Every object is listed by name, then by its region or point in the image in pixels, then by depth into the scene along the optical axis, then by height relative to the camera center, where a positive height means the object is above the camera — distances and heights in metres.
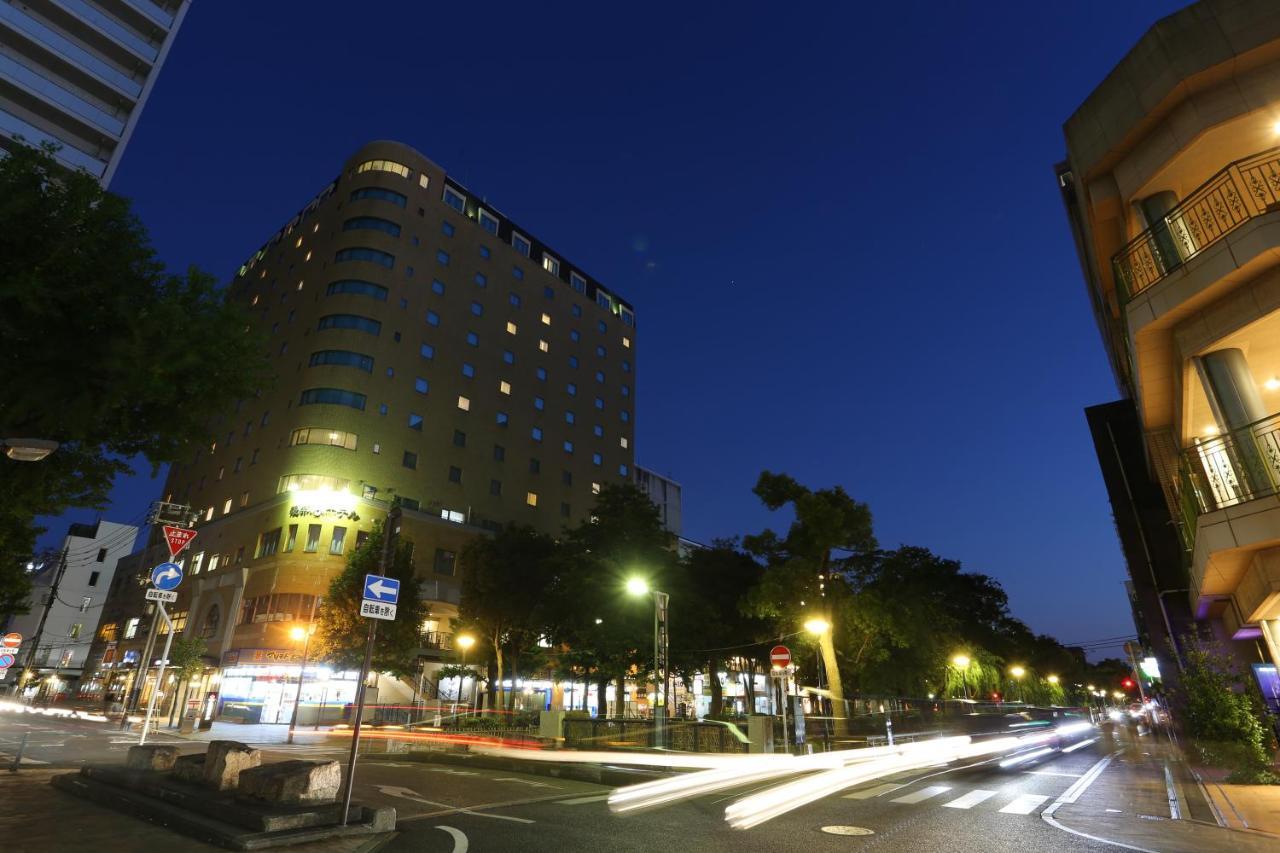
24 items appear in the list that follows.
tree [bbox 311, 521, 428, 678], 39.59 +4.16
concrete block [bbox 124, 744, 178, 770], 11.40 -1.04
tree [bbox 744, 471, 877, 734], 30.17 +6.81
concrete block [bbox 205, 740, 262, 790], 9.78 -0.97
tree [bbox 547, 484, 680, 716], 35.06 +6.04
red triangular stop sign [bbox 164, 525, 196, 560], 16.45 +3.87
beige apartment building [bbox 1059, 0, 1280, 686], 10.21 +7.43
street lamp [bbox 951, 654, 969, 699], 47.91 +2.22
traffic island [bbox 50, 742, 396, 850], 7.98 -1.38
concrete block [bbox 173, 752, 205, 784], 10.50 -1.14
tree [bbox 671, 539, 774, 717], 37.50 +4.77
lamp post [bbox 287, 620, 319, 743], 41.47 +3.91
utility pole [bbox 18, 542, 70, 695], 67.84 +2.39
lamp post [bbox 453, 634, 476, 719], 44.16 +3.58
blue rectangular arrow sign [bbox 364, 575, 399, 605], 9.57 +1.50
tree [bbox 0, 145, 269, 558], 9.30 +5.22
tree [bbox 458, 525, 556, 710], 43.47 +6.45
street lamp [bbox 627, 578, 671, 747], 20.61 +2.05
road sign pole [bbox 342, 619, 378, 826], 8.52 -0.54
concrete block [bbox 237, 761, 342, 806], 8.88 -1.17
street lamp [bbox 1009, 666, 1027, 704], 74.50 +2.13
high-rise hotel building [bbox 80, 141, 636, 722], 49.94 +26.00
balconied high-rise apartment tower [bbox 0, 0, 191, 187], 42.25 +40.55
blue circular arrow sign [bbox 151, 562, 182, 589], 14.48 +2.62
